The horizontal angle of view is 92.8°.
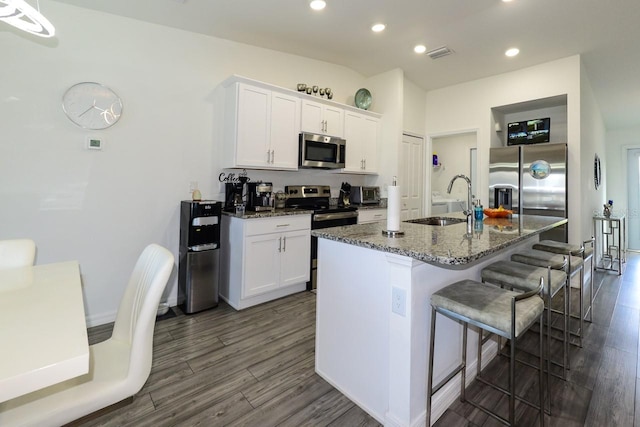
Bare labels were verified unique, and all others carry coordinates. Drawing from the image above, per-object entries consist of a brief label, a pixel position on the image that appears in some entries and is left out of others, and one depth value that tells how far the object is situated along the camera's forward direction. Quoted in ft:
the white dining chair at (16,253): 5.26
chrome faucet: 6.43
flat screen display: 13.71
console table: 15.31
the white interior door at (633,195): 20.38
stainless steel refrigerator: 12.34
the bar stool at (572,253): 7.41
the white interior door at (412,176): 15.69
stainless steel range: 11.68
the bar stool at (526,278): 5.99
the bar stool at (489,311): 4.28
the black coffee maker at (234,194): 10.95
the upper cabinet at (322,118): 12.23
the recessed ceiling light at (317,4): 8.89
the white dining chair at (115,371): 3.21
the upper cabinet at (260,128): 10.40
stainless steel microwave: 12.06
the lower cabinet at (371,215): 13.19
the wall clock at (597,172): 15.62
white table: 2.30
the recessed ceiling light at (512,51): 11.84
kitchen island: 4.80
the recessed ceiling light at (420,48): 11.93
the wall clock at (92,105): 8.36
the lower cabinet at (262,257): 9.85
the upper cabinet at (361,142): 13.91
